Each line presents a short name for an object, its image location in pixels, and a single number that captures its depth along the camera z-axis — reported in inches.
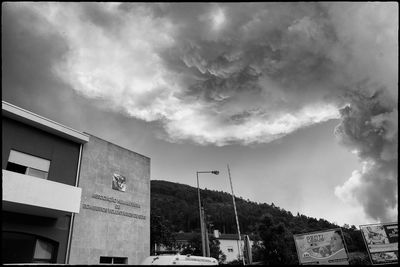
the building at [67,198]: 669.3
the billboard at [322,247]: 896.9
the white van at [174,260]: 451.1
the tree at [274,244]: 1950.1
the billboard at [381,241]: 826.2
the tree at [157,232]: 1636.3
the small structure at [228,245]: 3673.0
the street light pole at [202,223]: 1013.8
